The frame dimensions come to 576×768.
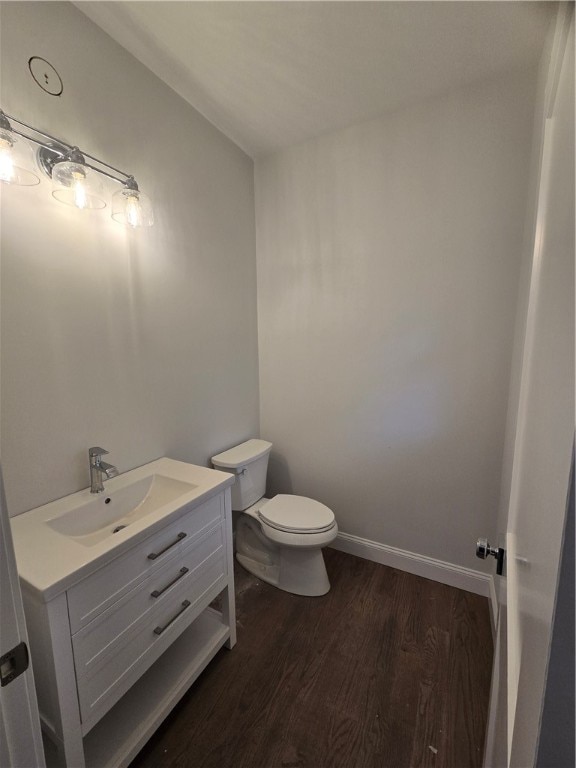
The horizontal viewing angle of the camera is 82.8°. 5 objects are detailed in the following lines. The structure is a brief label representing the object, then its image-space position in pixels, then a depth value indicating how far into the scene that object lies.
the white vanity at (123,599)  0.87
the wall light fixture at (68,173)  0.99
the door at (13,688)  0.49
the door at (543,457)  0.36
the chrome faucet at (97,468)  1.25
